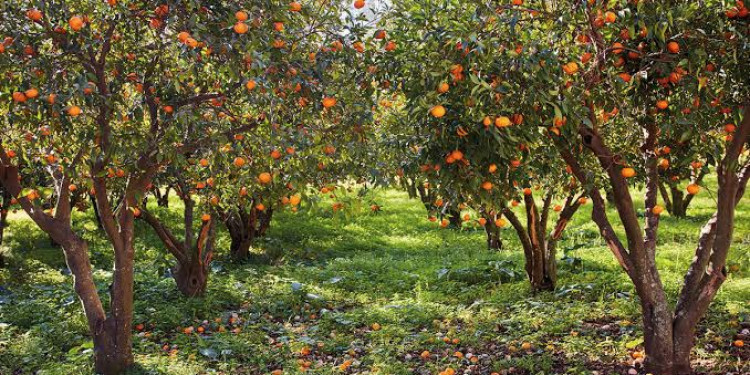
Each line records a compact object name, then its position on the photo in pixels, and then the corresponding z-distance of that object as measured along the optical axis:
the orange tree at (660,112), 4.08
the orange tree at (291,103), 4.39
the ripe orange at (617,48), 4.18
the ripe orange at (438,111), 3.80
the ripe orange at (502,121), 3.65
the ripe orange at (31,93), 4.07
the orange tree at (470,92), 3.79
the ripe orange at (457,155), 3.94
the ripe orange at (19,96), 4.09
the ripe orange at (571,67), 4.02
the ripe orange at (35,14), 4.29
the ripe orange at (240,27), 3.91
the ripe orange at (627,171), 4.66
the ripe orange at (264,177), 4.46
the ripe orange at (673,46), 4.09
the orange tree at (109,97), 4.30
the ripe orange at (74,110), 4.08
